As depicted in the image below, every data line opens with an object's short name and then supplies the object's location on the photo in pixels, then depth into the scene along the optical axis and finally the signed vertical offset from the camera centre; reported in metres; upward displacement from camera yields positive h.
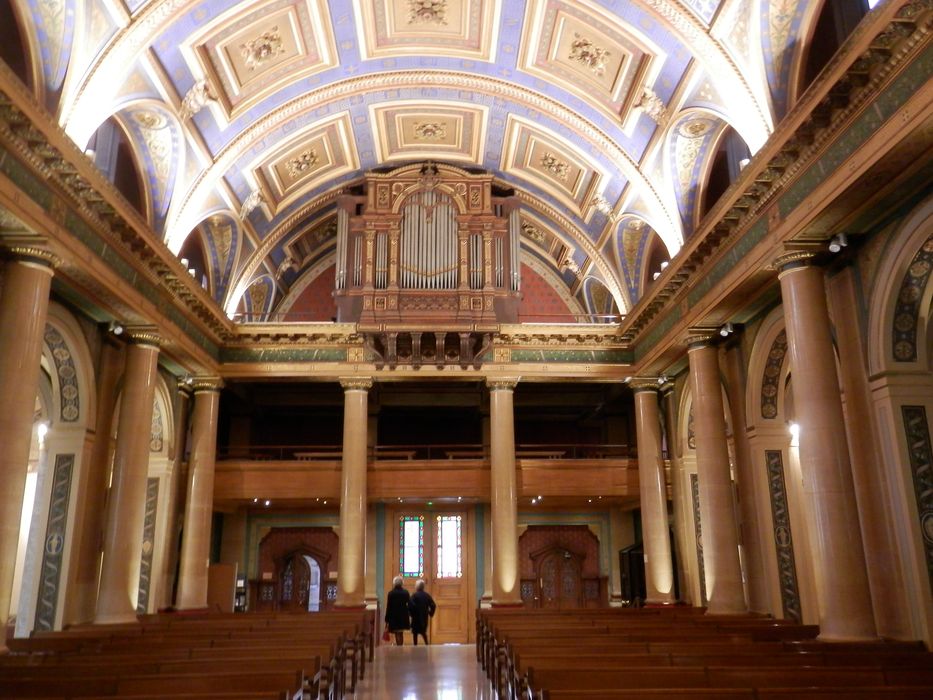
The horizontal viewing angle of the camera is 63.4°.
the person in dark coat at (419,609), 14.20 -0.59
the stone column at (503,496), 15.45 +1.60
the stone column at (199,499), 14.98 +1.59
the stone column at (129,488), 11.70 +1.46
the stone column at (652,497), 15.23 +1.52
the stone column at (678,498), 15.59 +1.50
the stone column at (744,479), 12.46 +1.49
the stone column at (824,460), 8.59 +1.25
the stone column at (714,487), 12.09 +1.34
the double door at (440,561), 18.66 +0.38
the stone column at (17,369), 8.70 +2.45
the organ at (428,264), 15.97 +6.57
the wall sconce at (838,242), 9.27 +3.86
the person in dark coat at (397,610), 14.01 -0.59
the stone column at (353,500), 15.39 +1.56
